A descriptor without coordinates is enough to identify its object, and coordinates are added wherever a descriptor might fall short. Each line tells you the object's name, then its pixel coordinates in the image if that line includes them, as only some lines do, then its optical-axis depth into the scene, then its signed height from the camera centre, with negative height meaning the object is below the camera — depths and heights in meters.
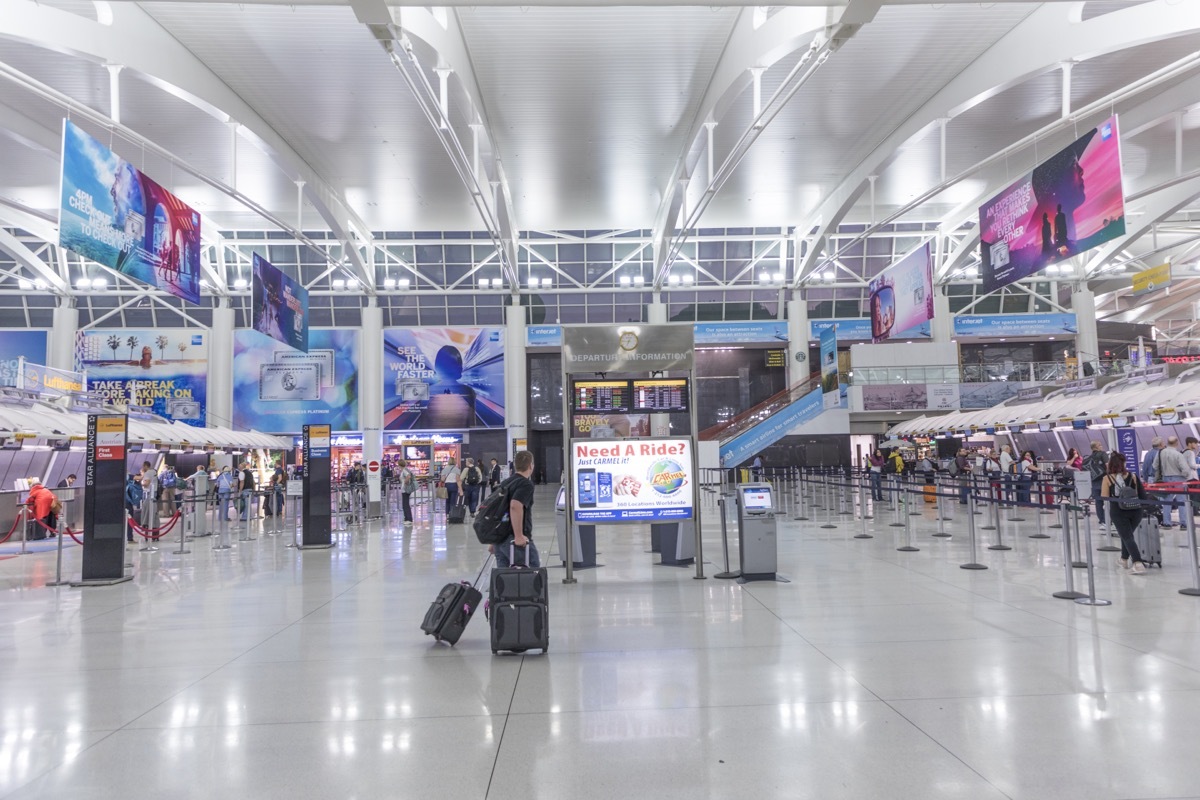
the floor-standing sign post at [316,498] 14.47 -0.42
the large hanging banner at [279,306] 21.55 +4.86
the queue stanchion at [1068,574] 7.68 -1.12
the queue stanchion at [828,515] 16.23 -1.15
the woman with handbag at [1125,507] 9.64 -0.53
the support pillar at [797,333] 38.28 +6.33
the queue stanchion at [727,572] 9.55 -1.27
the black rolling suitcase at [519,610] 5.99 -1.04
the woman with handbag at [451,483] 21.31 -0.29
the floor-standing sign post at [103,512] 10.31 -0.42
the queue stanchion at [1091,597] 7.38 -1.27
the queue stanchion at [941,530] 13.84 -1.20
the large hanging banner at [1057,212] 14.23 +4.92
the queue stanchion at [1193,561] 7.97 -1.05
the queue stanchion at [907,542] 12.02 -1.21
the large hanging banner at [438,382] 36.69 +4.15
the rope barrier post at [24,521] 14.51 -0.73
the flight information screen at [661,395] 10.21 +0.94
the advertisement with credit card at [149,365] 36.09 +5.15
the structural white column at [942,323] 37.94 +6.59
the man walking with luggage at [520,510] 6.49 -0.32
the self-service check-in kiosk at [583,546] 10.85 -1.04
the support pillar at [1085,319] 37.78 +6.66
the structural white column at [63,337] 35.81 +6.39
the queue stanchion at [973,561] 10.00 -1.27
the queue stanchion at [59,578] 10.31 -1.27
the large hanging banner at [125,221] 12.93 +4.65
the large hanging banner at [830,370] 29.34 +3.53
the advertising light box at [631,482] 9.52 -0.15
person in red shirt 16.28 -0.42
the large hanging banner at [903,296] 21.70 +4.87
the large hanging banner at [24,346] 36.34 +6.13
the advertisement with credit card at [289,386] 36.53 +4.05
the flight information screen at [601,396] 10.28 +0.94
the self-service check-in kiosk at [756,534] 9.39 -0.80
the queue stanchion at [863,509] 14.19 -0.85
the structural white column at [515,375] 36.84 +4.44
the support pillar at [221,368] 36.06 +4.89
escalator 32.88 +1.74
